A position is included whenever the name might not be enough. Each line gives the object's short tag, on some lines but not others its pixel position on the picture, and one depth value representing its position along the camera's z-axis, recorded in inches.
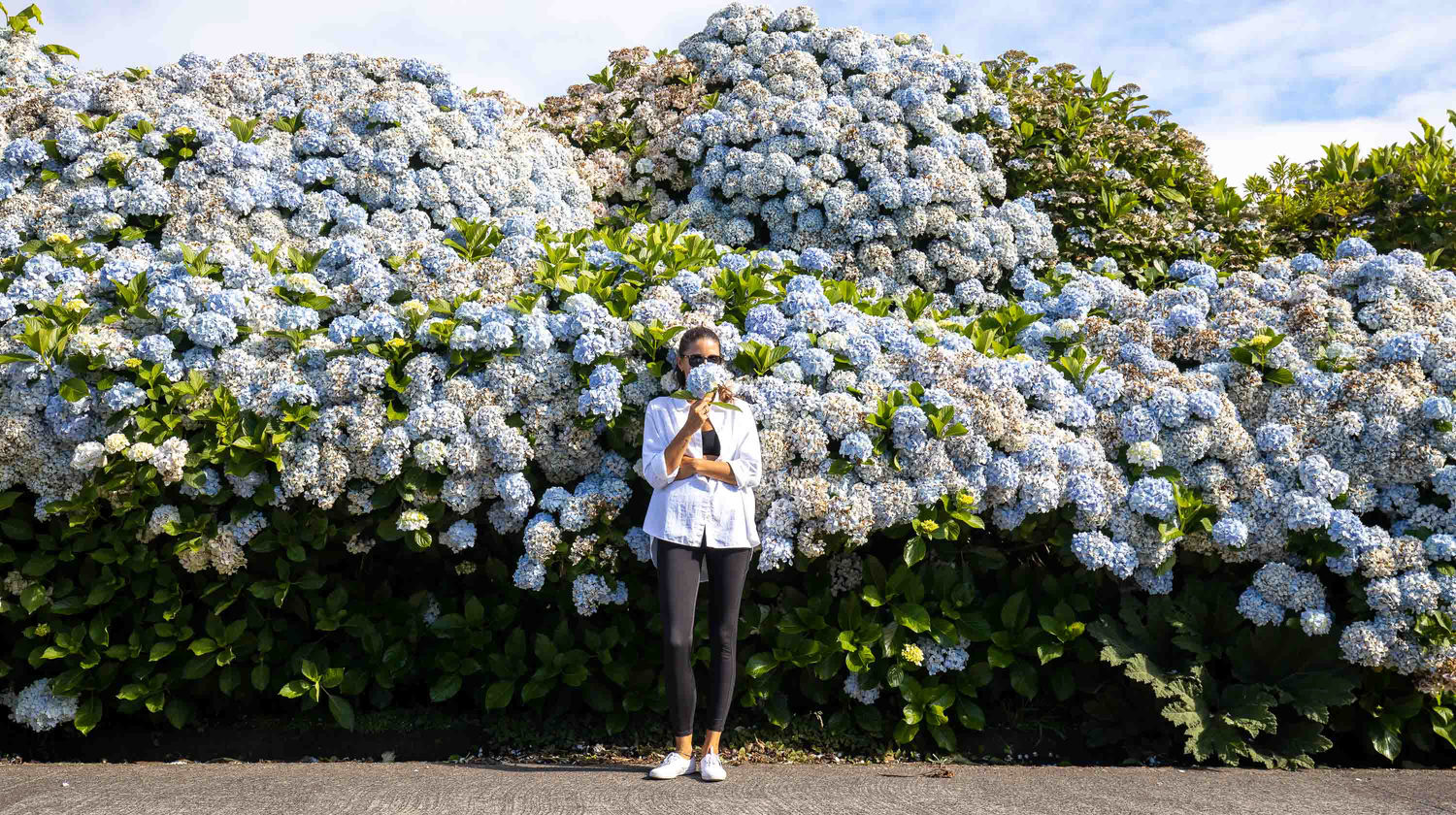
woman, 155.0
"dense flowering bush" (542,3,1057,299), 273.1
